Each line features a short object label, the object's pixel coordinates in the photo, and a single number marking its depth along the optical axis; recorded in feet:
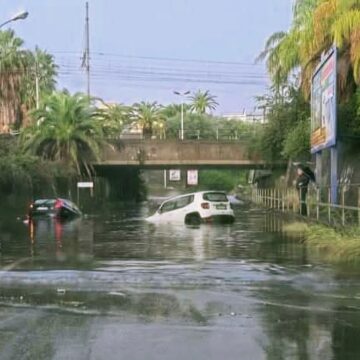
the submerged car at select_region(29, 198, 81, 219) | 124.36
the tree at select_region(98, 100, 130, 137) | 189.47
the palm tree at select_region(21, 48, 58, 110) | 224.86
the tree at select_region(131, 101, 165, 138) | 326.85
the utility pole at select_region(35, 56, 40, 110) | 208.87
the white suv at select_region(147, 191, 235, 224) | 105.29
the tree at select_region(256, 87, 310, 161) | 122.11
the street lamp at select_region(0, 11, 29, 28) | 119.75
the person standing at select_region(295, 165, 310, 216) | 94.99
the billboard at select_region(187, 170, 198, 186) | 274.26
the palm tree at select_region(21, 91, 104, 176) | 177.58
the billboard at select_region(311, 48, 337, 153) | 76.23
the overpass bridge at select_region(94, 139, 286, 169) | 190.70
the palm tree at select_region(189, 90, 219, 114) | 453.08
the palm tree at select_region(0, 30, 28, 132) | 205.87
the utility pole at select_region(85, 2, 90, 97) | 225.15
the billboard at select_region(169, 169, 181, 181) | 356.85
